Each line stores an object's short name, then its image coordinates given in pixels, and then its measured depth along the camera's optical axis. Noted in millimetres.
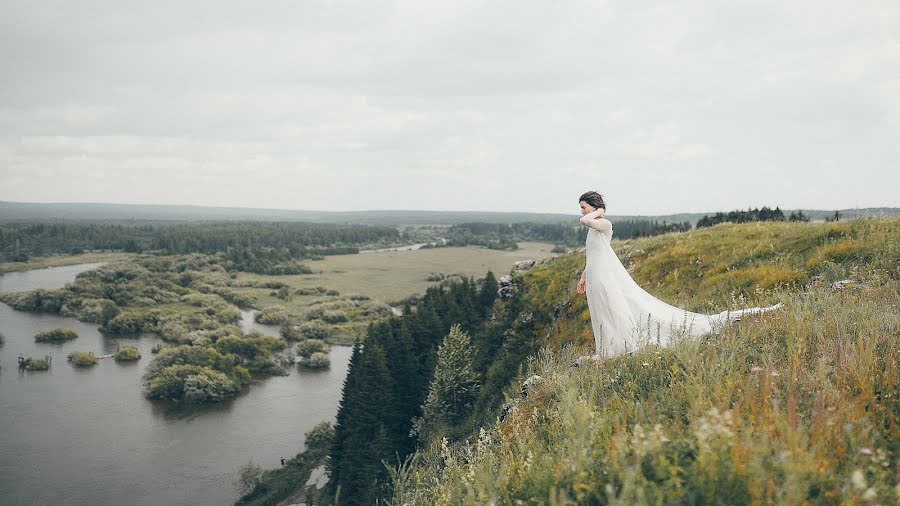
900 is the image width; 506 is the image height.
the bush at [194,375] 50812
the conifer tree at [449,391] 24391
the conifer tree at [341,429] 30047
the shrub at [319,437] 40250
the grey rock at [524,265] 33109
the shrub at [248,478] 34041
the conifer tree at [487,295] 36375
